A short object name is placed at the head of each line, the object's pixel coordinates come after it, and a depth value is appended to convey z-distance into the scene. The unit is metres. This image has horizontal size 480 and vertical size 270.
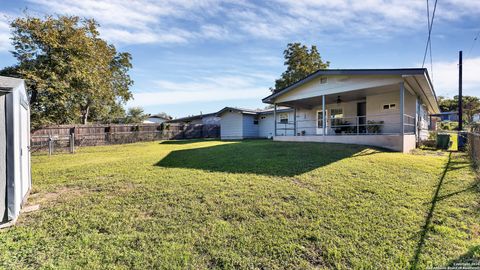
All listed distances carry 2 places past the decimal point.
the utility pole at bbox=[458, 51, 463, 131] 15.70
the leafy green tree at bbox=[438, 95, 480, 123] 26.52
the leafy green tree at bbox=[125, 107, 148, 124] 33.25
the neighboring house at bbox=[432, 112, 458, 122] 37.10
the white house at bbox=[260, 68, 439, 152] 9.54
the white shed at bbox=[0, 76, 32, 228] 3.18
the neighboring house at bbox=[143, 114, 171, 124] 44.06
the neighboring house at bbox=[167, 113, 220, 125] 27.98
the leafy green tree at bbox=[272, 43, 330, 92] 26.08
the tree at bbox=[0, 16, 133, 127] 14.04
